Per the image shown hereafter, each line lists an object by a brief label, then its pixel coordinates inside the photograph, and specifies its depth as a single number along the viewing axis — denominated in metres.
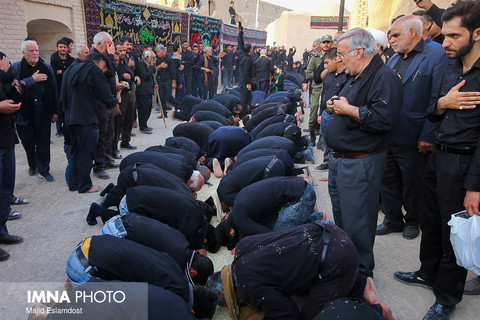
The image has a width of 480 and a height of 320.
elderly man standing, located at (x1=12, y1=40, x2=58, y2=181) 4.55
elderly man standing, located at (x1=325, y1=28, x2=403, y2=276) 2.31
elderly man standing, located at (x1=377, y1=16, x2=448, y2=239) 3.00
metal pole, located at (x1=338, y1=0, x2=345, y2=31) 12.81
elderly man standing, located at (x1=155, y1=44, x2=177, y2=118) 8.99
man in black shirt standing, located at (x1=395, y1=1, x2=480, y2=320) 2.04
